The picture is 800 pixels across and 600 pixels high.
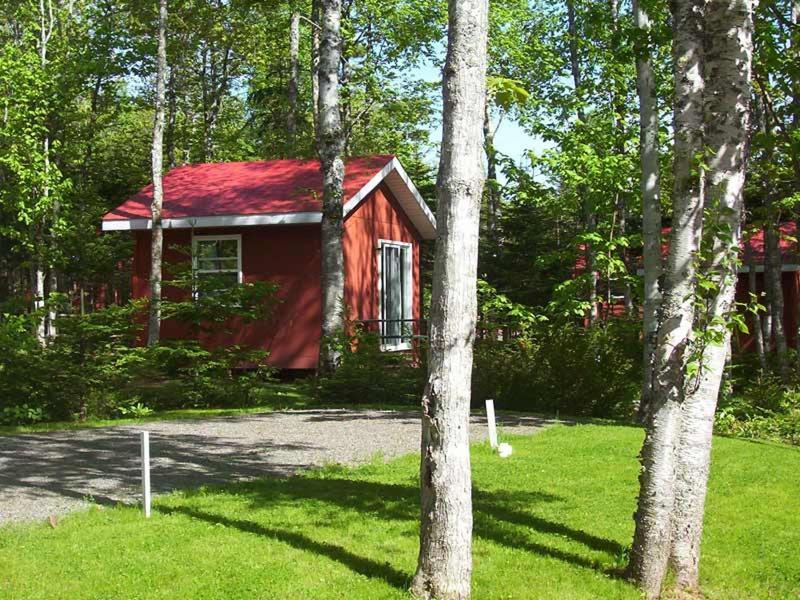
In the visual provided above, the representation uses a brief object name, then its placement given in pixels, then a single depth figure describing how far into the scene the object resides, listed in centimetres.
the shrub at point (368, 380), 1644
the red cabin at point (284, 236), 1980
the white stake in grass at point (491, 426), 1061
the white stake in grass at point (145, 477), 735
